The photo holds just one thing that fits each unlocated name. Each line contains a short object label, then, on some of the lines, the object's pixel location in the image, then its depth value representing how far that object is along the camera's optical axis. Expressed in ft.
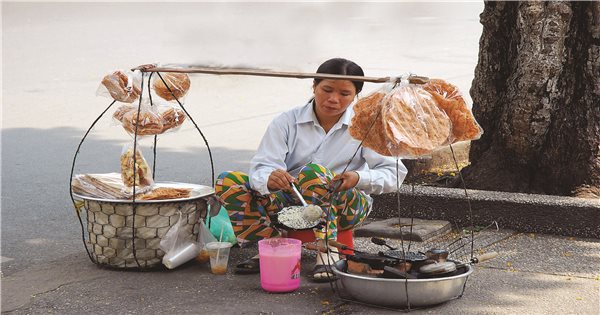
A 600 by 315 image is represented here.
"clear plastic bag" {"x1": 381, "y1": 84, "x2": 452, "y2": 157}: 11.23
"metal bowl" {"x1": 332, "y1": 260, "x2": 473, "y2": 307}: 11.30
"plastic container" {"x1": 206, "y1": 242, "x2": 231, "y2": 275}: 13.42
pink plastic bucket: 12.29
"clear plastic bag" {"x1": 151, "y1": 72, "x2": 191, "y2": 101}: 14.55
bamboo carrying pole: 11.65
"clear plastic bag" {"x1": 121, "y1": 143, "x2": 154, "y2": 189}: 13.83
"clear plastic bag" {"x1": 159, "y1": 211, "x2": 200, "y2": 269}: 13.43
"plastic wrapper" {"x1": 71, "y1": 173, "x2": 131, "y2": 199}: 13.66
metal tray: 13.27
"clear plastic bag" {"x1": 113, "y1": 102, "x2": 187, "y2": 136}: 13.94
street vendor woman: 12.93
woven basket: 13.35
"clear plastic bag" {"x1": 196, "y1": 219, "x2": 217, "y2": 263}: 13.93
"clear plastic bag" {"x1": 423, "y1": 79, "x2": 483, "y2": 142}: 11.79
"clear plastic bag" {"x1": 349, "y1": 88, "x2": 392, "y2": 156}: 11.73
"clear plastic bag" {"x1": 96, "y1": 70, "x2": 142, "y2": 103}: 13.89
